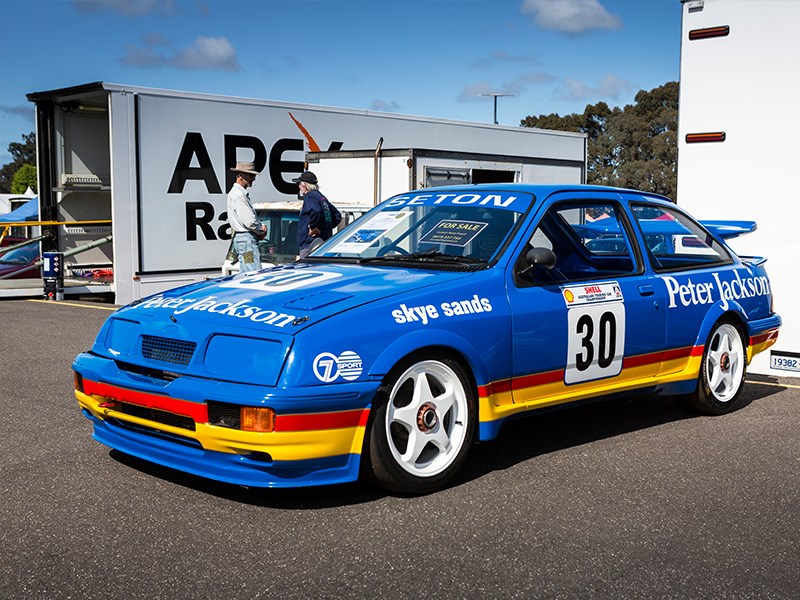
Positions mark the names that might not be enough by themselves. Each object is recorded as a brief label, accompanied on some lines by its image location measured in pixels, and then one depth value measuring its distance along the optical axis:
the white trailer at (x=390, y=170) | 13.21
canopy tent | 26.59
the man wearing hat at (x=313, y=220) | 11.15
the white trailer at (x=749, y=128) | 7.31
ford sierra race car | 4.15
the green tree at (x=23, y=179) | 83.25
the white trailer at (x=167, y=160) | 13.30
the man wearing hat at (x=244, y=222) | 10.85
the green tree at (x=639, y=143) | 59.28
